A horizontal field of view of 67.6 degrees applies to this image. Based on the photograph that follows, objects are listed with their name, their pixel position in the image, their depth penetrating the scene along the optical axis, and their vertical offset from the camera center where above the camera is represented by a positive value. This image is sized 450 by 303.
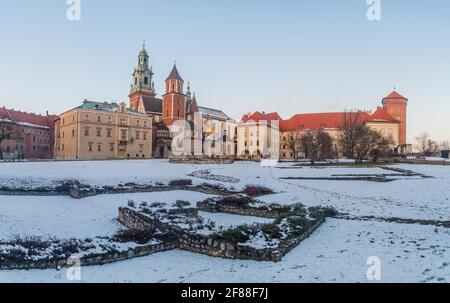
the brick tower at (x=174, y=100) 79.06 +12.56
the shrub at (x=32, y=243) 10.40 -2.94
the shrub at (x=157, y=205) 18.05 -2.84
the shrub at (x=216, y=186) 24.88 -2.59
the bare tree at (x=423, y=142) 91.51 +3.31
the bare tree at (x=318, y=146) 52.41 +1.21
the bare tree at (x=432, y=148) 82.68 +1.70
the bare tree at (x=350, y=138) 51.84 +2.44
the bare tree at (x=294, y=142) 69.21 +2.33
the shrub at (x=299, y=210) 14.55 -2.63
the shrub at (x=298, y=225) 11.58 -2.66
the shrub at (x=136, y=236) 11.19 -2.90
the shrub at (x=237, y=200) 18.22 -2.63
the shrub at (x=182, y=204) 17.89 -2.78
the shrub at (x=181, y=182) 27.58 -2.46
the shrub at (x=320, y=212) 14.35 -2.66
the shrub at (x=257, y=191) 23.14 -2.68
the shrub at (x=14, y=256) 9.35 -2.94
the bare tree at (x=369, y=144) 48.32 +1.47
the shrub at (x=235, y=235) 10.50 -2.64
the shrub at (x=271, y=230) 11.14 -2.65
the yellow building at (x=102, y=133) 62.19 +3.90
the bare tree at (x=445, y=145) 120.41 +3.24
